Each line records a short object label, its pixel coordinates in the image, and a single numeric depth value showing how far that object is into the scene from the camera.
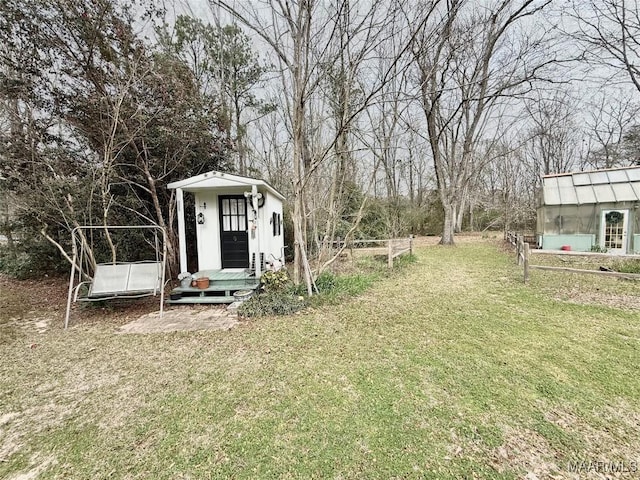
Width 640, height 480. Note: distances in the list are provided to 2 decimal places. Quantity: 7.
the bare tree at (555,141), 16.48
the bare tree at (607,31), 8.97
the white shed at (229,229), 6.75
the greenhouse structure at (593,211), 9.22
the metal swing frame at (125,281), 4.57
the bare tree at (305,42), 4.69
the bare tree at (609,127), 14.75
